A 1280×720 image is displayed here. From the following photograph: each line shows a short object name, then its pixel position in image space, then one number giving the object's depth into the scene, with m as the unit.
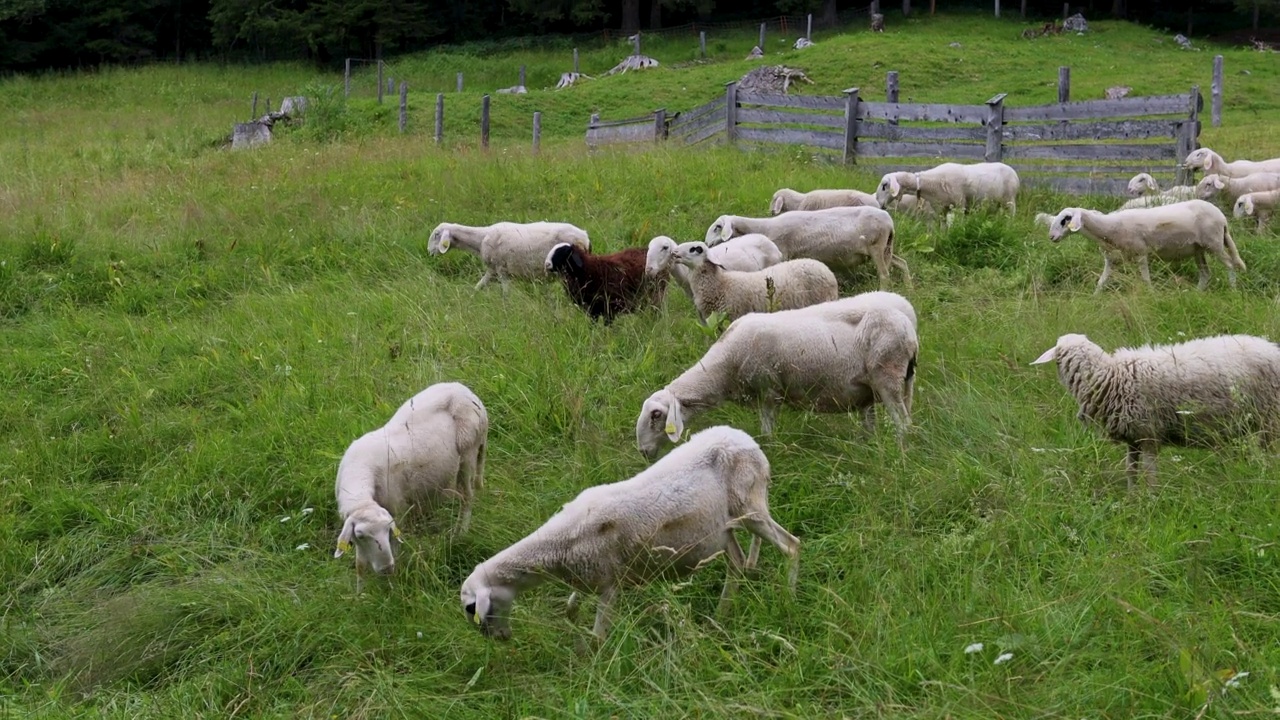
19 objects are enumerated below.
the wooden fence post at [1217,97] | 20.94
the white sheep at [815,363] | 5.36
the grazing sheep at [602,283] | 7.86
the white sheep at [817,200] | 10.09
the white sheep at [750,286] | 7.10
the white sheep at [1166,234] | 8.20
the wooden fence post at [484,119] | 19.97
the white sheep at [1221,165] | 11.11
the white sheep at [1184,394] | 4.66
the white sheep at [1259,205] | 9.76
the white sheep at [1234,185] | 10.41
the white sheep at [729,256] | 7.47
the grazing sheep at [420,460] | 4.84
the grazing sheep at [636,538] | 3.92
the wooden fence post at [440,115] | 20.88
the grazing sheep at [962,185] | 11.16
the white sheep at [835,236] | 8.59
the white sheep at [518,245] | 9.06
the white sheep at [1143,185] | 11.02
